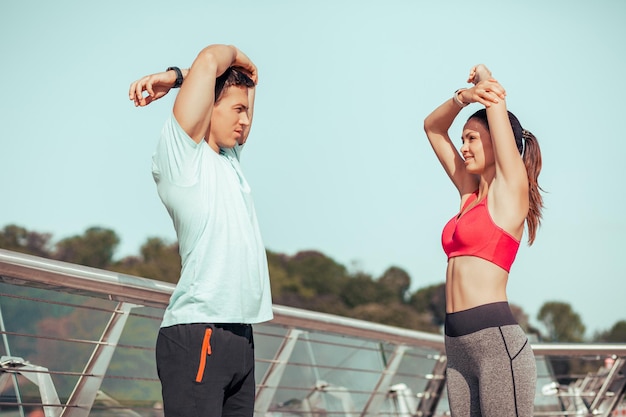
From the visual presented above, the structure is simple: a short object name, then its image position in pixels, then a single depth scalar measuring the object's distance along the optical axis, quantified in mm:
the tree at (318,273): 78250
